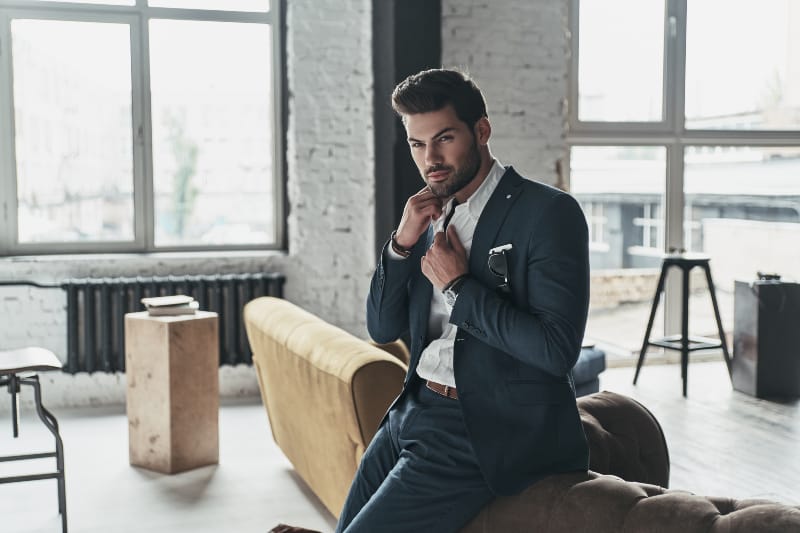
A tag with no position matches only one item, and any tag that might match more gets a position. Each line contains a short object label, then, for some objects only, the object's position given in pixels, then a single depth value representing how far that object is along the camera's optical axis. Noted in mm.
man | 1638
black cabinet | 5684
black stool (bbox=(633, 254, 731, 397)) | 5775
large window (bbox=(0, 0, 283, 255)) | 5754
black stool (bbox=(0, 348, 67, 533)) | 3385
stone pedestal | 4234
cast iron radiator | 5578
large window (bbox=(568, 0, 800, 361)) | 6910
